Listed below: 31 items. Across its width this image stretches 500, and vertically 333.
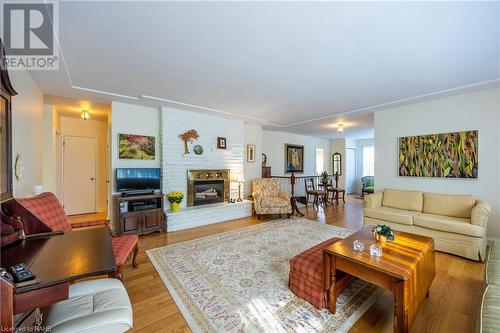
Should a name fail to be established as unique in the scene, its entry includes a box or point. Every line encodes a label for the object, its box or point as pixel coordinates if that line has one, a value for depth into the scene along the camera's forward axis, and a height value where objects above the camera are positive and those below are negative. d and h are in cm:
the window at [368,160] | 909 +22
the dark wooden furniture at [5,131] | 184 +32
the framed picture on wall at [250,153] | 609 +35
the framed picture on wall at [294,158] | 775 +27
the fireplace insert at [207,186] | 476 -51
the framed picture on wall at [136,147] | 408 +38
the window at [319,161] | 898 +18
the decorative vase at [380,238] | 209 -73
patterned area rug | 173 -128
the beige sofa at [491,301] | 114 -86
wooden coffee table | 150 -83
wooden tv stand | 374 -92
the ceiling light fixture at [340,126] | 600 +113
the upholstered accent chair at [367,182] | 823 -67
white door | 526 -24
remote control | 106 -56
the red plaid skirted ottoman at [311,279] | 188 -107
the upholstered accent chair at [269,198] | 500 -82
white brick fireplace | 443 +18
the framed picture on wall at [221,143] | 521 +56
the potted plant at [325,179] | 674 -45
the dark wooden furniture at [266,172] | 676 -22
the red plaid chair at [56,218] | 196 -52
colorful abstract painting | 354 +18
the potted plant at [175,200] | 434 -72
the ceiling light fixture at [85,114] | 447 +110
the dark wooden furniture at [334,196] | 685 -107
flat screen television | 392 -27
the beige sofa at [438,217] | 288 -84
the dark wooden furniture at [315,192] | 639 -84
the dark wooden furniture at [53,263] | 100 -60
